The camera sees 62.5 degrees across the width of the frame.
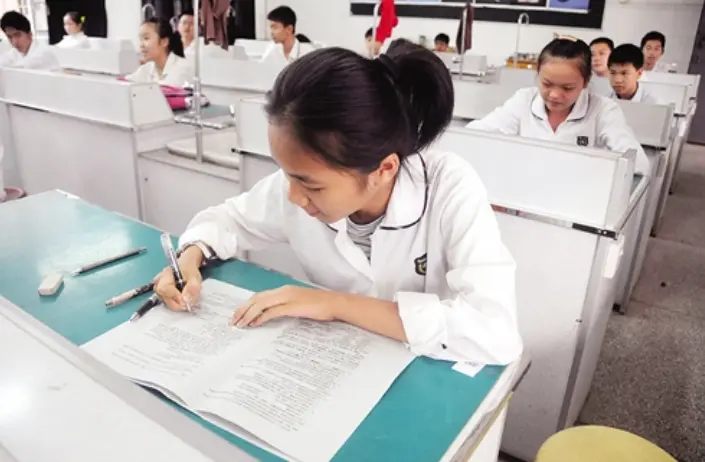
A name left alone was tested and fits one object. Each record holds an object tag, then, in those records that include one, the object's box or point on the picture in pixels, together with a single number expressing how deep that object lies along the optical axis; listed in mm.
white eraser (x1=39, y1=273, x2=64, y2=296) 1066
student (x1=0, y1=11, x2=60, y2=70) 4387
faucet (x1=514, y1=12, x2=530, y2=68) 6716
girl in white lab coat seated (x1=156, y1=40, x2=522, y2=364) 846
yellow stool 1215
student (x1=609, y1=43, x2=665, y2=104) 3141
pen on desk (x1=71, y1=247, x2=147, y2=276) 1148
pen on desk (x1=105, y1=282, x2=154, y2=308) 1028
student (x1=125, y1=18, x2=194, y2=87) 3553
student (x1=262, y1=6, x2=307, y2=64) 4801
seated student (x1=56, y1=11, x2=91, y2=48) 6340
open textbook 729
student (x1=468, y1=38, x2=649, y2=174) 2162
